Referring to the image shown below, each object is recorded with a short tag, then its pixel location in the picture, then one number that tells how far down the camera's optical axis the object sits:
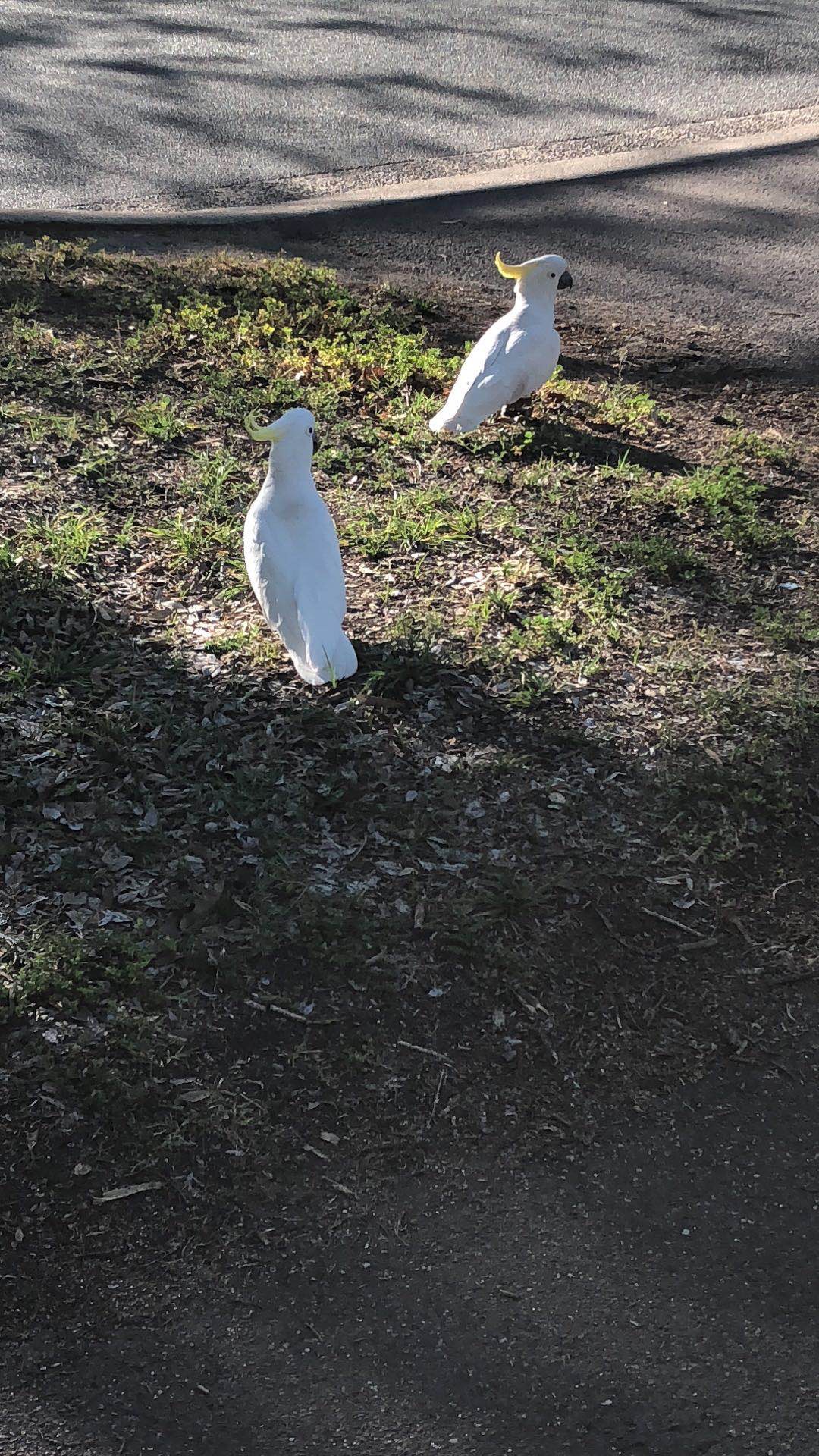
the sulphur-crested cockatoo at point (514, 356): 4.53
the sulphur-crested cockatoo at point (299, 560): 3.35
